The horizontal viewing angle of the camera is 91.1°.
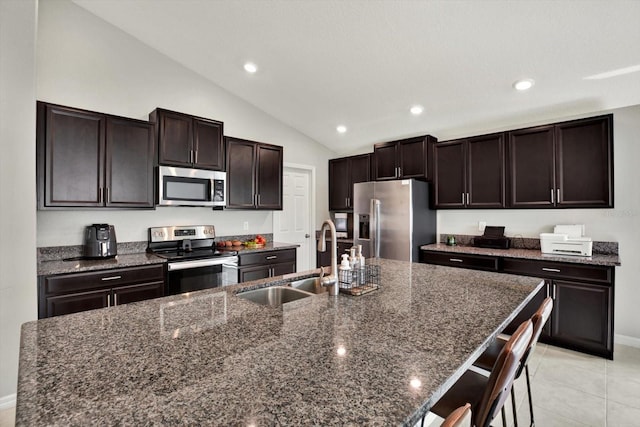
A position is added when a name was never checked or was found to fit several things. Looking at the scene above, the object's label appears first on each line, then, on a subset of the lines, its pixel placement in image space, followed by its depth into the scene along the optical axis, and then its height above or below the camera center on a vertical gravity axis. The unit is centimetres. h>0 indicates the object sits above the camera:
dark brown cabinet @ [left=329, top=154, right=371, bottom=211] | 496 +62
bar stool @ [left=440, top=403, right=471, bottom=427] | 71 -48
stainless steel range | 302 -43
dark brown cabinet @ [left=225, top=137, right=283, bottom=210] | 386 +52
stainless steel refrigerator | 383 -5
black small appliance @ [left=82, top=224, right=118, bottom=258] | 293 -25
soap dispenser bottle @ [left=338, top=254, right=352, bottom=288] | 169 -32
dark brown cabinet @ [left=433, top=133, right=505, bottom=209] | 362 +50
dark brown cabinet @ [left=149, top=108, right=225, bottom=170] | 324 +82
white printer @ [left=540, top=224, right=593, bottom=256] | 297 -27
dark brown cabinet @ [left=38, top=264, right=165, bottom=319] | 237 -61
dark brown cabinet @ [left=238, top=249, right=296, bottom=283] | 360 -60
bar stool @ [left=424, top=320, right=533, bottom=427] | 104 -58
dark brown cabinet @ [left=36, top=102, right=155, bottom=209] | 260 +50
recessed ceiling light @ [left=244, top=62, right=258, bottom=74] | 350 +167
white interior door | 489 +1
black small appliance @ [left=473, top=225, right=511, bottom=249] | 360 -30
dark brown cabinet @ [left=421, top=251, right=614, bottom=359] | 277 -82
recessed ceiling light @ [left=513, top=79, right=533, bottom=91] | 296 +124
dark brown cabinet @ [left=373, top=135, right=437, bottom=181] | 415 +77
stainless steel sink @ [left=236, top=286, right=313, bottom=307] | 178 -46
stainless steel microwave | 324 +31
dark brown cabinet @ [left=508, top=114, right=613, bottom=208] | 299 +50
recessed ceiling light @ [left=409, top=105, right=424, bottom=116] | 376 +127
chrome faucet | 160 -28
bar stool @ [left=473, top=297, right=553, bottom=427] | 139 -69
